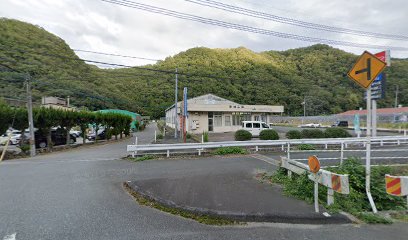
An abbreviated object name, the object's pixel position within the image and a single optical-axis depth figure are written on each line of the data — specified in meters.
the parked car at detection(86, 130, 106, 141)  28.04
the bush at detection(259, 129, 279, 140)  16.55
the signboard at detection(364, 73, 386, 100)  7.89
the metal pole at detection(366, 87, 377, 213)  4.83
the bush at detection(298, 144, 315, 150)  13.75
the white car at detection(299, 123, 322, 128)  47.22
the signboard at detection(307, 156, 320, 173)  4.48
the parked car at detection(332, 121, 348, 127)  42.10
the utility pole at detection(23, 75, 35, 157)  15.08
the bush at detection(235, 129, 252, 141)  16.92
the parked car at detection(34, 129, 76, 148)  18.25
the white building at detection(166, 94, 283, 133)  29.38
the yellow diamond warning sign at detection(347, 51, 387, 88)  4.75
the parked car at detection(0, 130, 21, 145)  21.68
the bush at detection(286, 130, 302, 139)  17.00
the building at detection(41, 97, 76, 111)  34.95
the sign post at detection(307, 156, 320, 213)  4.42
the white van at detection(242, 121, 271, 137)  24.64
